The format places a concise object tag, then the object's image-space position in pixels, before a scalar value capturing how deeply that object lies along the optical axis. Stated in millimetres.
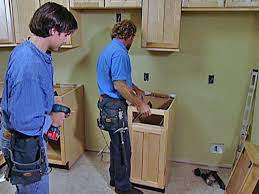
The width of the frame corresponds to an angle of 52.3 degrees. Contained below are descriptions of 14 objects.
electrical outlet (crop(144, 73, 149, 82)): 2861
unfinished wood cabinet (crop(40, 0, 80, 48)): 2555
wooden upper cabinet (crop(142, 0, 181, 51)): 2342
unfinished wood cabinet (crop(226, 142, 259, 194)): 1909
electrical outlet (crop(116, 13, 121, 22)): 2730
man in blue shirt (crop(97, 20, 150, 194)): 2047
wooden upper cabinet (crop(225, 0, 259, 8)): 2178
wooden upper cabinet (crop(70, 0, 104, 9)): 2486
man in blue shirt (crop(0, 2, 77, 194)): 1234
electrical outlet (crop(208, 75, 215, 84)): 2707
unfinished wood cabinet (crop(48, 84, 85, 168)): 2703
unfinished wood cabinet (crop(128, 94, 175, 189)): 2279
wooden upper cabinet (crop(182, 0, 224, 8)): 2227
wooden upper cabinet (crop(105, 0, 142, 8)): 2397
